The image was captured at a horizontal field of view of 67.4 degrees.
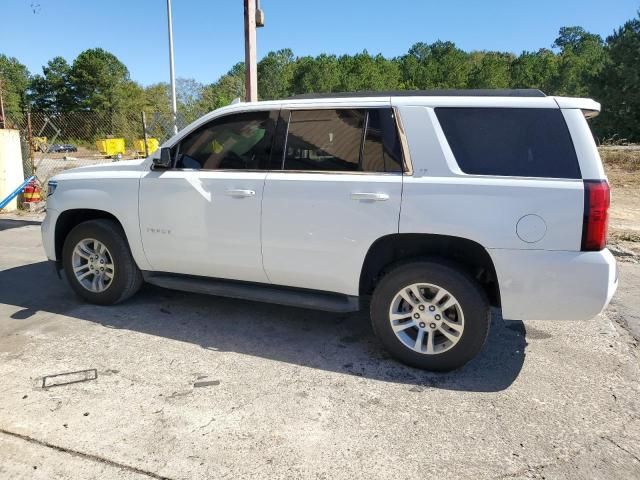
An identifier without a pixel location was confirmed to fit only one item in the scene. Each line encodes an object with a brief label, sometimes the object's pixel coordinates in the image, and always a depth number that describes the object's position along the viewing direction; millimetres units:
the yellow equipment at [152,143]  19812
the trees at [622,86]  43969
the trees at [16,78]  75750
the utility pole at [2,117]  10152
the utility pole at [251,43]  7558
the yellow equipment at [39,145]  10789
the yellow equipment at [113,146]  33812
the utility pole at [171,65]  17905
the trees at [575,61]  51275
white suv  3080
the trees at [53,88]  85250
